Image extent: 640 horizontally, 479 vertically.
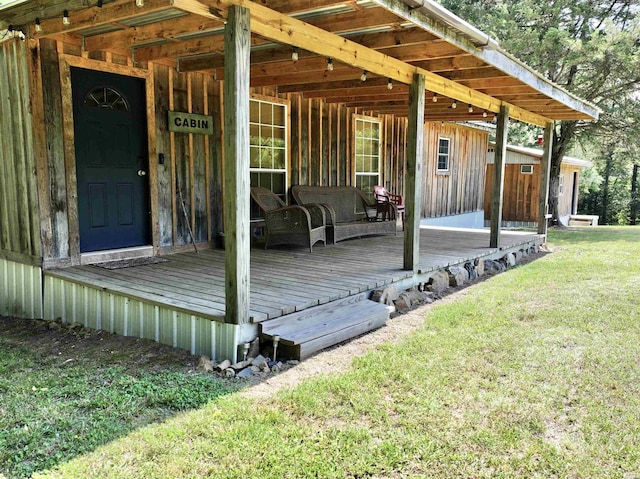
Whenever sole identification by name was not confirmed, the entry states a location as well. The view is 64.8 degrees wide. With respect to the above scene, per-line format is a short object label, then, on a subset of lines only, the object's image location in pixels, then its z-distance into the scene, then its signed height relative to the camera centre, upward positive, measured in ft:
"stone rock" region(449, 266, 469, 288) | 19.45 -3.60
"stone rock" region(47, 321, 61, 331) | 14.82 -4.31
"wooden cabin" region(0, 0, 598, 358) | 11.63 +1.40
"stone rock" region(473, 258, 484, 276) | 21.57 -3.54
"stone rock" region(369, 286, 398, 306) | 15.06 -3.42
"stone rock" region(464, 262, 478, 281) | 20.88 -3.61
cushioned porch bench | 22.97 -1.46
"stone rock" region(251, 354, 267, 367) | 11.04 -3.95
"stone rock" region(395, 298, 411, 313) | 15.83 -3.85
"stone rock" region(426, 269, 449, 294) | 18.17 -3.63
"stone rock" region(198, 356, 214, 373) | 10.75 -3.95
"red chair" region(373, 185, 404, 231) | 27.37 -1.12
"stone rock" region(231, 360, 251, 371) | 10.80 -3.94
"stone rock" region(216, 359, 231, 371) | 10.68 -3.92
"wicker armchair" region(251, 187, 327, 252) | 20.12 -1.66
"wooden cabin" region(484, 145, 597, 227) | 57.00 -0.20
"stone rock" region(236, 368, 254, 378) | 10.52 -4.01
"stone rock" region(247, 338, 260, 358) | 11.32 -3.75
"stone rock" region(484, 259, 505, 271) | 22.95 -3.75
